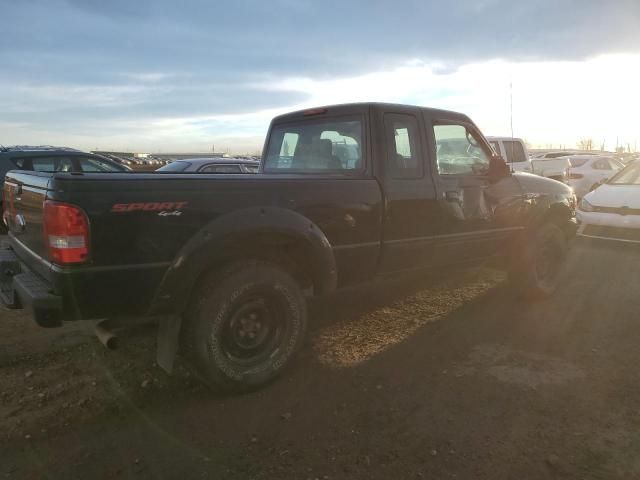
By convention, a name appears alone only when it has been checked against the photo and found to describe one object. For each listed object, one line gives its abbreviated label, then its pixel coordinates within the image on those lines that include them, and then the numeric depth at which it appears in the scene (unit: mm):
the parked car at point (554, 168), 15117
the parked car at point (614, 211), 7715
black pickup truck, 2814
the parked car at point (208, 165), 9938
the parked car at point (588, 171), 16109
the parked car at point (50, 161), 9438
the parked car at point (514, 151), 12305
